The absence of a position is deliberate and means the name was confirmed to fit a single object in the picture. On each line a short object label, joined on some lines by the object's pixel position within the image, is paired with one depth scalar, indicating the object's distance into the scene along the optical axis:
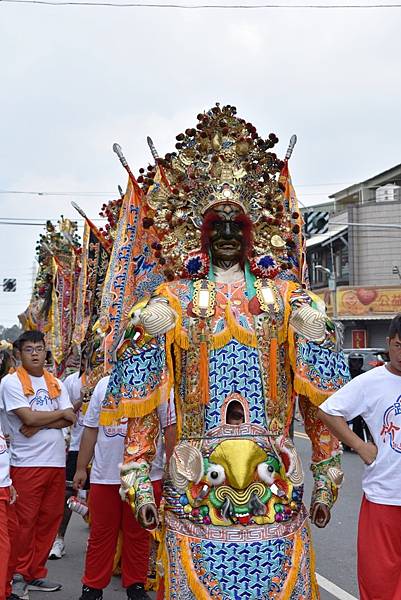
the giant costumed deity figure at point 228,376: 3.69
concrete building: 39.91
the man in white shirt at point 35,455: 6.25
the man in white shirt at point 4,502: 4.76
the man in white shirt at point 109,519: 5.95
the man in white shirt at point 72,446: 7.93
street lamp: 39.57
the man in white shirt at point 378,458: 4.07
